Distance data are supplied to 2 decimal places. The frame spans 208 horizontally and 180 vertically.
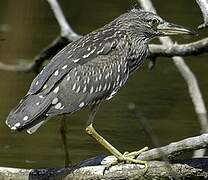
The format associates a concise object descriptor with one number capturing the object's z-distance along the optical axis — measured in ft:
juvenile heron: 34.22
